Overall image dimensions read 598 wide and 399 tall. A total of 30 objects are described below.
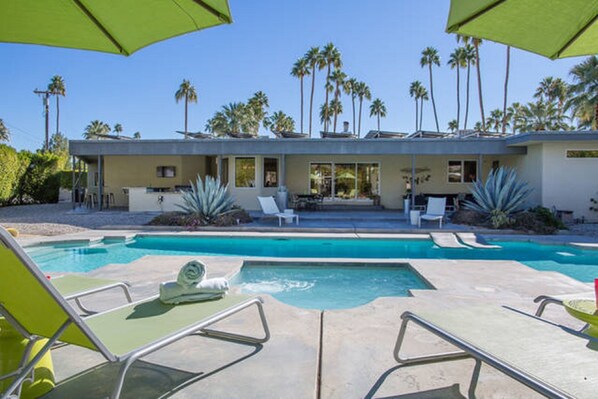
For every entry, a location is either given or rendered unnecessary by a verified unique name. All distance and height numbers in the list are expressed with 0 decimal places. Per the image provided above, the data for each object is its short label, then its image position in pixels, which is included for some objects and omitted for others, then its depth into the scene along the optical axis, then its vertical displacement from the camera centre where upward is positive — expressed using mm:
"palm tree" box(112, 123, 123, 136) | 61562 +10664
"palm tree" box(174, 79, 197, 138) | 38375 +10399
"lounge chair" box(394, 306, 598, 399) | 1695 -811
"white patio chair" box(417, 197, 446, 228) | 11539 -419
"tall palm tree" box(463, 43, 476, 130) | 31288 +12125
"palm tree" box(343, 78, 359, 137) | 39706 +12245
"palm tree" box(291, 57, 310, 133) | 36462 +12505
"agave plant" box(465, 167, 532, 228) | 11422 +58
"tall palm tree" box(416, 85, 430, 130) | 42250 +11737
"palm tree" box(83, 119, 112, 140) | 51625 +9048
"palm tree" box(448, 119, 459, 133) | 47938 +9350
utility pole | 38231 +9175
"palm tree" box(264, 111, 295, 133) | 46431 +9216
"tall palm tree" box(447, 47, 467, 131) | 32188 +12103
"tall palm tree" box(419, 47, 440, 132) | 36562 +13777
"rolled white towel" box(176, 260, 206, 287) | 2812 -619
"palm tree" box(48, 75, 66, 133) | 41562 +11840
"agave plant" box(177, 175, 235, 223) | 12086 -245
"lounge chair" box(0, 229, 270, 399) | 1716 -822
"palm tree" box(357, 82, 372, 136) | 44719 +12621
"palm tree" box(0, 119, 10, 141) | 51000 +8096
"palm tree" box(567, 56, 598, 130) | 18594 +5626
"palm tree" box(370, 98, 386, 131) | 46812 +11094
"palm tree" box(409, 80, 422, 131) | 42344 +12335
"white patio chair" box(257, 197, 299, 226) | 12073 -457
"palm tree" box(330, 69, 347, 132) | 37156 +11667
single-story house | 12820 +1290
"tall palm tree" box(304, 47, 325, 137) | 35594 +13166
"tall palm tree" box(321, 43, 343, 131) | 35344 +13287
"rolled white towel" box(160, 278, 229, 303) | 2791 -733
